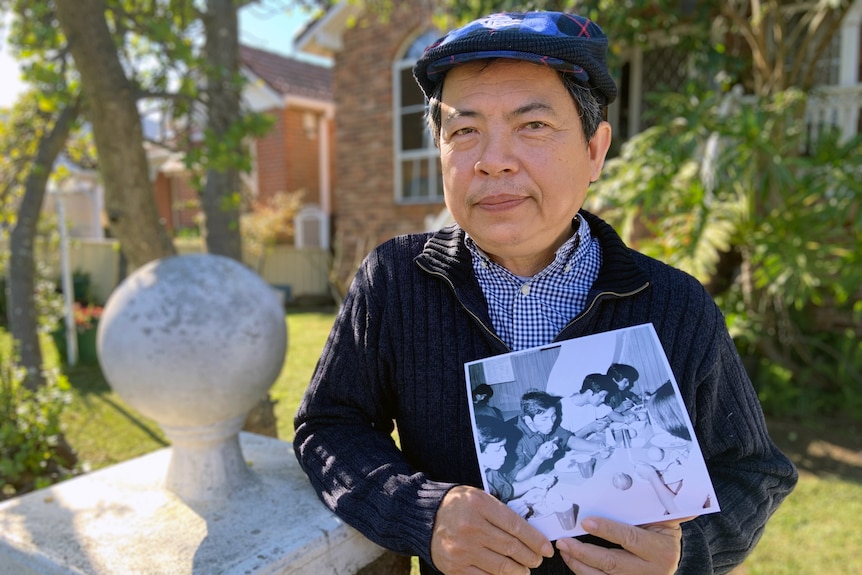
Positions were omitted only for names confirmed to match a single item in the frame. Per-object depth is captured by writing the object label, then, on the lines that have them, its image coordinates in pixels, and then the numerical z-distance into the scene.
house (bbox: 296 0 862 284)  9.82
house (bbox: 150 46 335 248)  13.14
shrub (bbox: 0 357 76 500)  2.77
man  1.07
